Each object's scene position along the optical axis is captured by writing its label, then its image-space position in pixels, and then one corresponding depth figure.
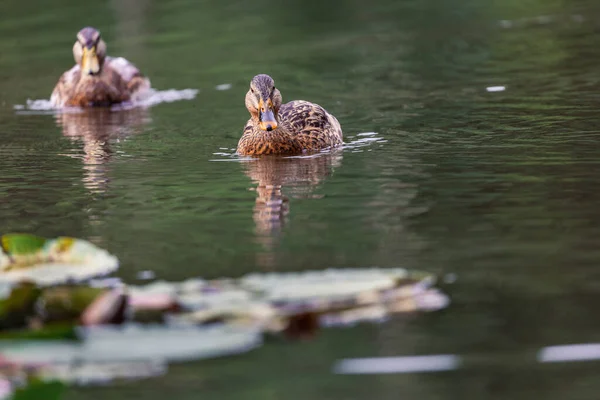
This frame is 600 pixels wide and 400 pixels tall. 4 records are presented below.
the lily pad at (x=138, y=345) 9.09
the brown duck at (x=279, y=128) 20.56
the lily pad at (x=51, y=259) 11.41
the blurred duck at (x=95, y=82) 29.22
